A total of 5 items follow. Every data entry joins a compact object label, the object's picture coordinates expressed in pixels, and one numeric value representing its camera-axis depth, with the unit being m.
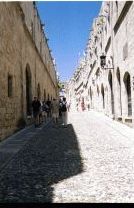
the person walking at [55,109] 15.57
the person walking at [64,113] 13.88
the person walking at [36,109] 13.71
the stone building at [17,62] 9.49
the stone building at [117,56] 11.69
